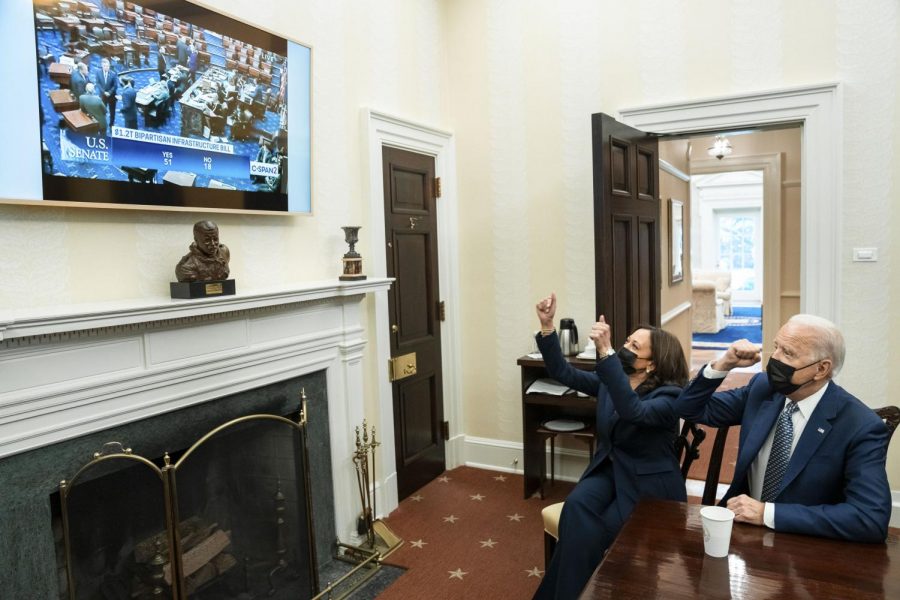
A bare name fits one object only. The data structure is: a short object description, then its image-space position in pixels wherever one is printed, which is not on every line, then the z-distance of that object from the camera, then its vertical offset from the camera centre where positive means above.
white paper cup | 1.50 -0.65
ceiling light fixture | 6.60 +1.09
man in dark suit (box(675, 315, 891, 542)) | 1.62 -0.54
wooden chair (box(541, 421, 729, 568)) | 2.19 -0.77
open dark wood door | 3.12 +0.16
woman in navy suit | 2.25 -0.71
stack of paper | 3.74 -0.76
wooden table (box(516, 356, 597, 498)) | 3.74 -0.95
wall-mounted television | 1.90 +0.56
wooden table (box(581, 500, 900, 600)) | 1.38 -0.72
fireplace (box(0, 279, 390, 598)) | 1.83 -0.43
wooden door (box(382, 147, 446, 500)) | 3.74 -0.30
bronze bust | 2.28 +0.04
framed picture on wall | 6.35 +0.14
